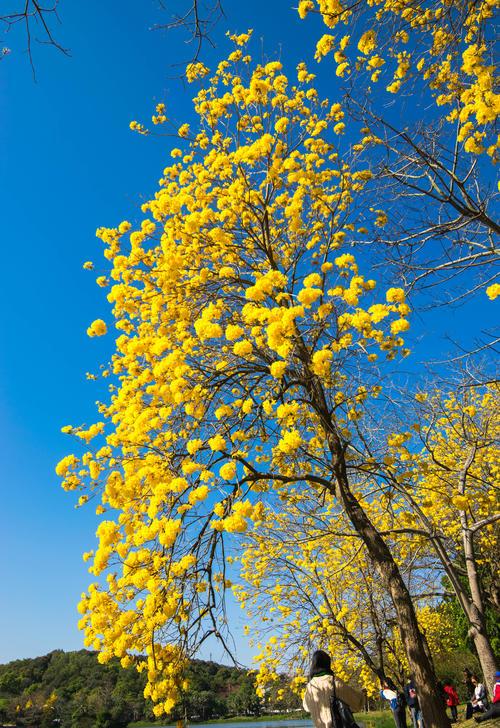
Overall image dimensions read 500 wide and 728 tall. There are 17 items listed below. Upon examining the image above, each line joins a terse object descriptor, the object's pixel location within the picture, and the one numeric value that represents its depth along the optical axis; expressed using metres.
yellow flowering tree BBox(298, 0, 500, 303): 4.16
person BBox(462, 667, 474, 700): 13.82
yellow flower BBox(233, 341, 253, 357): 4.77
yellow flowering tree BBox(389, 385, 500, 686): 6.76
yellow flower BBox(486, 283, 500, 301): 4.30
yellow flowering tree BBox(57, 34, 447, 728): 4.52
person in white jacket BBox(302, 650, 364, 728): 3.56
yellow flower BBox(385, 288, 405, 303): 4.71
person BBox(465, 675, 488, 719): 12.66
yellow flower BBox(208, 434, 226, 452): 4.82
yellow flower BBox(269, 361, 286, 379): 4.58
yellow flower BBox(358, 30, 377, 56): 4.76
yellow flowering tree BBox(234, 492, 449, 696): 10.67
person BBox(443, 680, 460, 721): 13.92
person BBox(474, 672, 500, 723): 8.19
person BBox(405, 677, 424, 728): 10.36
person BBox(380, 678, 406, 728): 10.61
